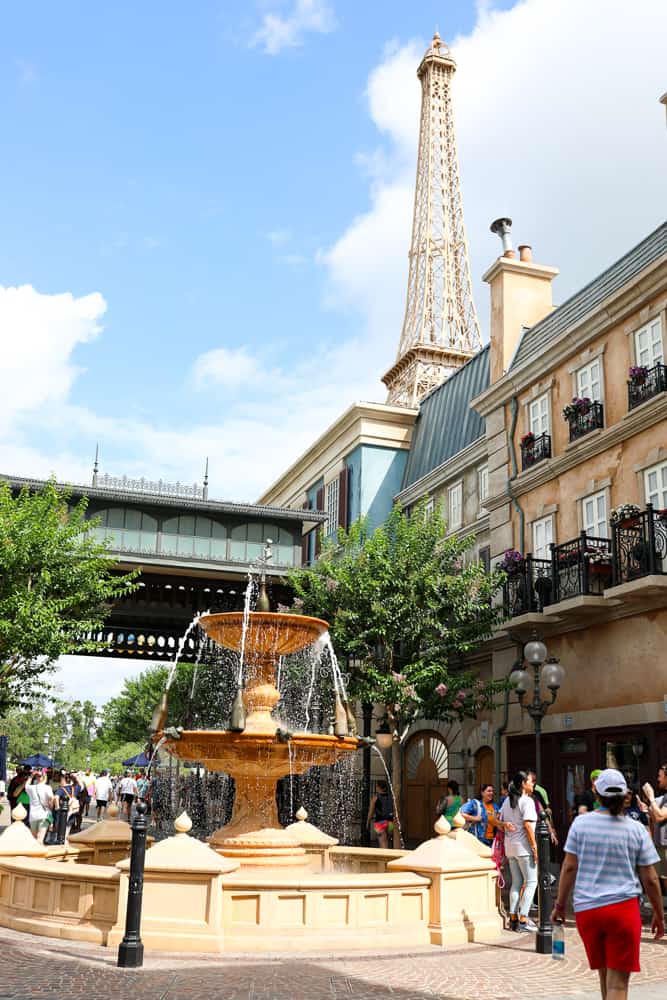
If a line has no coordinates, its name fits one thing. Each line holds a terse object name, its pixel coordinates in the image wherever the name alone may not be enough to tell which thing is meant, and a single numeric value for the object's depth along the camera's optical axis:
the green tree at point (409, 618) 23.66
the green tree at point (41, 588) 23.48
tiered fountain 12.35
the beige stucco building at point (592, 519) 19.45
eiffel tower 83.44
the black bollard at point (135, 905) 9.06
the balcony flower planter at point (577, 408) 22.22
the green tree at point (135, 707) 69.69
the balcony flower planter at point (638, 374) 20.34
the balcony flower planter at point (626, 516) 19.44
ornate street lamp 10.66
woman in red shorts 6.03
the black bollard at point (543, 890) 10.55
